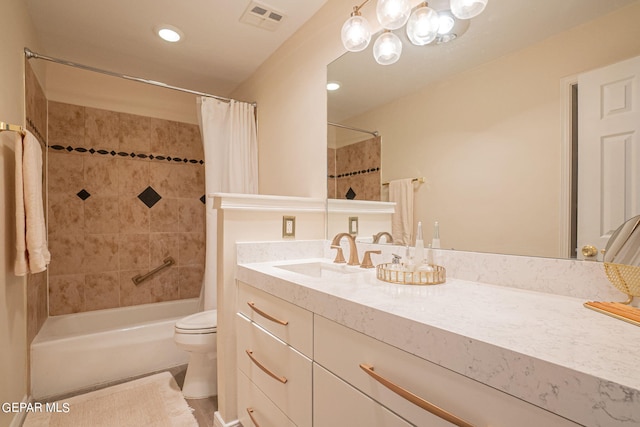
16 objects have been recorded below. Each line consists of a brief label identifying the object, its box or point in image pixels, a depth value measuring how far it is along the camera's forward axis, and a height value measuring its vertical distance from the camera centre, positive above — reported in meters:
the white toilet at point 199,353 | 1.81 -0.94
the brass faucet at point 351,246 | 1.51 -0.19
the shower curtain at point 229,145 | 2.46 +0.57
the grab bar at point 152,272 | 2.90 -0.63
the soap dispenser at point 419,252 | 1.22 -0.18
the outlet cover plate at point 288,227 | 1.74 -0.10
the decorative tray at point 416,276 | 1.08 -0.25
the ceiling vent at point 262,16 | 1.88 +1.32
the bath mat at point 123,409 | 1.62 -1.19
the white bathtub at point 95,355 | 1.89 -1.02
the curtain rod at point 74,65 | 1.82 +1.00
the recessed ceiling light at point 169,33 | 2.08 +1.31
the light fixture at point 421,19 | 1.13 +0.82
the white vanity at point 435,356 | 0.45 -0.30
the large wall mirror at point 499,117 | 0.92 +0.37
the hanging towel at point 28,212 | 1.48 -0.01
